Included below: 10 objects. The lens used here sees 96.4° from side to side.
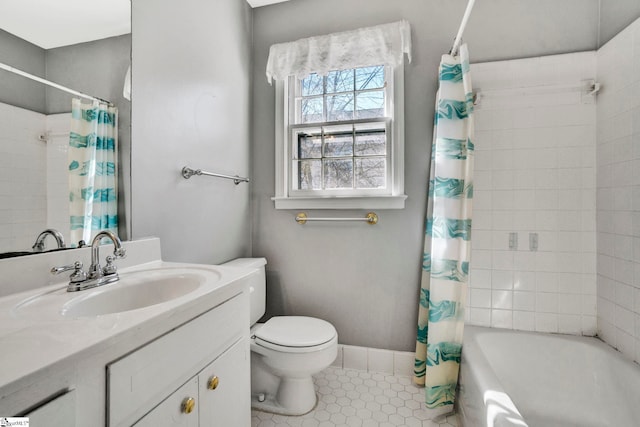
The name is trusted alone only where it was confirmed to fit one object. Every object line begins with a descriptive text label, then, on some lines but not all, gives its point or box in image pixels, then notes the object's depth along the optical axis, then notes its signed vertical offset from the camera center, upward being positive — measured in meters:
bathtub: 1.30 -0.84
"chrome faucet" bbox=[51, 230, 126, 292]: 0.87 -0.20
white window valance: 1.84 +1.08
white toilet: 1.47 -0.78
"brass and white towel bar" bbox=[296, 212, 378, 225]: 1.91 -0.05
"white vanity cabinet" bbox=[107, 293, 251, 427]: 0.62 -0.44
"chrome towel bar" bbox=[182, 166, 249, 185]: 1.48 +0.20
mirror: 0.84 +0.36
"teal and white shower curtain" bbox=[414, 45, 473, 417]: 1.58 -0.11
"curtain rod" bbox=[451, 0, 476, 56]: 1.26 +0.93
